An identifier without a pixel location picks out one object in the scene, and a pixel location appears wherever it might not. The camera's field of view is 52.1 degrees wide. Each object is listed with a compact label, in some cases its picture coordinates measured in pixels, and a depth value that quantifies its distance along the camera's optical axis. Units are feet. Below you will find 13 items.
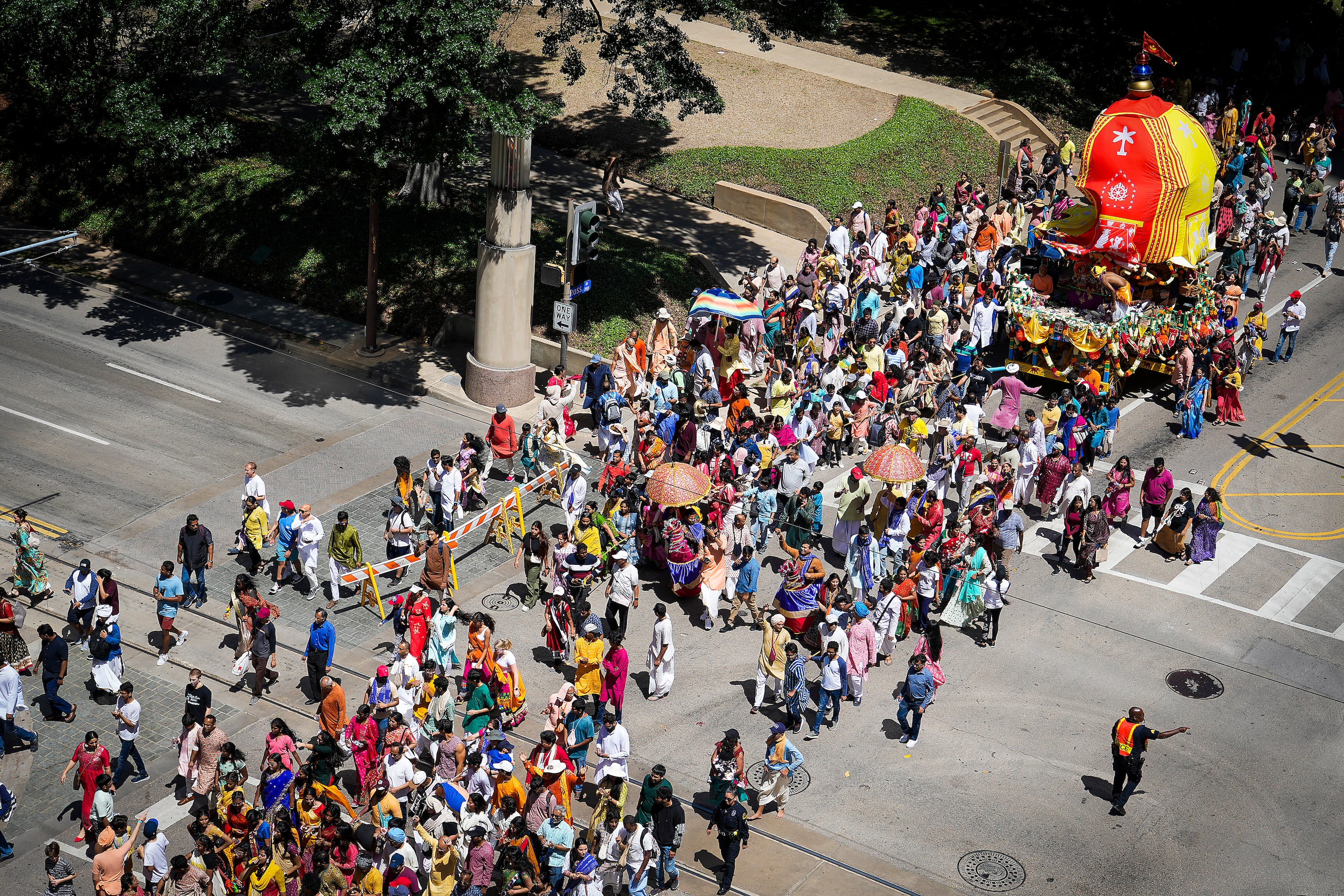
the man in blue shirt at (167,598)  60.59
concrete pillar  82.28
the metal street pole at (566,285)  81.82
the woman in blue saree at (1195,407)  83.35
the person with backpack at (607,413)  77.87
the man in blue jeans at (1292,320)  93.25
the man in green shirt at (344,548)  64.13
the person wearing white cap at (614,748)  52.60
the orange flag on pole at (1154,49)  86.79
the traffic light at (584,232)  81.66
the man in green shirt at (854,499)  68.28
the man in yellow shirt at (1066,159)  115.96
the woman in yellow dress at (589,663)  56.49
